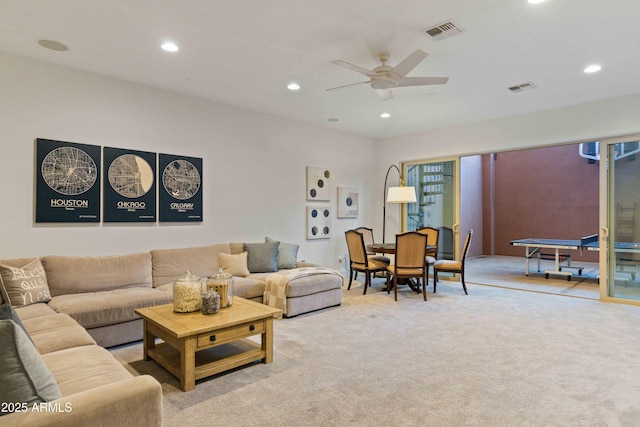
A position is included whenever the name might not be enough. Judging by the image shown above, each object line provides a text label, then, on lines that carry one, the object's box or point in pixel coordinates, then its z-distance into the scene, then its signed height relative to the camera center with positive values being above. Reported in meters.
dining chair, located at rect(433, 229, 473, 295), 5.43 -0.74
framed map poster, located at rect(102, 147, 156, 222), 4.18 +0.36
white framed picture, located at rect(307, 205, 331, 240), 6.36 -0.08
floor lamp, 6.27 +0.42
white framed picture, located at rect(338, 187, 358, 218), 6.91 +0.31
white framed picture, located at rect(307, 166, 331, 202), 6.36 +0.62
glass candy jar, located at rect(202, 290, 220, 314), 2.85 -0.68
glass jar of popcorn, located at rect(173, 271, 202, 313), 2.90 -0.63
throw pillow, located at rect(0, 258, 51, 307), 3.09 -0.61
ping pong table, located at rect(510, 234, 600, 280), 6.29 -0.47
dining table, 5.41 -0.49
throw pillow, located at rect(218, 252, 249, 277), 4.67 -0.62
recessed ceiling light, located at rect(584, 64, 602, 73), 3.88 +1.66
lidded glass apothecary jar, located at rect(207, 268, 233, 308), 3.01 -0.58
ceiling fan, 3.21 +1.36
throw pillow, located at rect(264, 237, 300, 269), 5.21 -0.55
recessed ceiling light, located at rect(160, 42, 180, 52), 3.40 +1.62
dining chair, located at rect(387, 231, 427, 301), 4.93 -0.53
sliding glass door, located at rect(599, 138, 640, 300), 4.85 +0.00
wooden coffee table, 2.53 -0.91
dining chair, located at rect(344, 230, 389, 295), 5.43 -0.64
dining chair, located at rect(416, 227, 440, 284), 6.07 -0.30
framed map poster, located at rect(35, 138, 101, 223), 3.75 +0.36
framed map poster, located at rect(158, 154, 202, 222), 4.62 +0.37
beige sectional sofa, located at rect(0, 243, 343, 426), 1.45 -0.77
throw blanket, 4.21 -0.82
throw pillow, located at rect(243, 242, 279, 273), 4.94 -0.55
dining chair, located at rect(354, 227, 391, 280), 6.42 -0.34
